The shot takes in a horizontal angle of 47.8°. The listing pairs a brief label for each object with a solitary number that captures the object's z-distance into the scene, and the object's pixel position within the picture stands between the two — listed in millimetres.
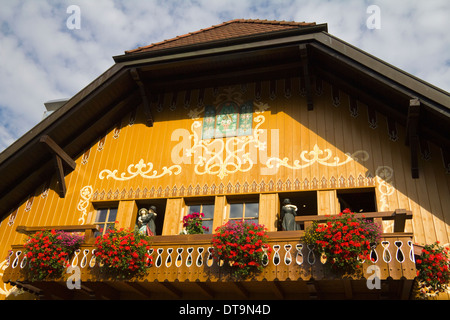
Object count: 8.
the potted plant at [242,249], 10812
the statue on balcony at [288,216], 12491
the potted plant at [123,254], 11430
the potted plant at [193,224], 13068
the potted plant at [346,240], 10109
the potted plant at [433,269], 10320
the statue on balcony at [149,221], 13400
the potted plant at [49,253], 12031
